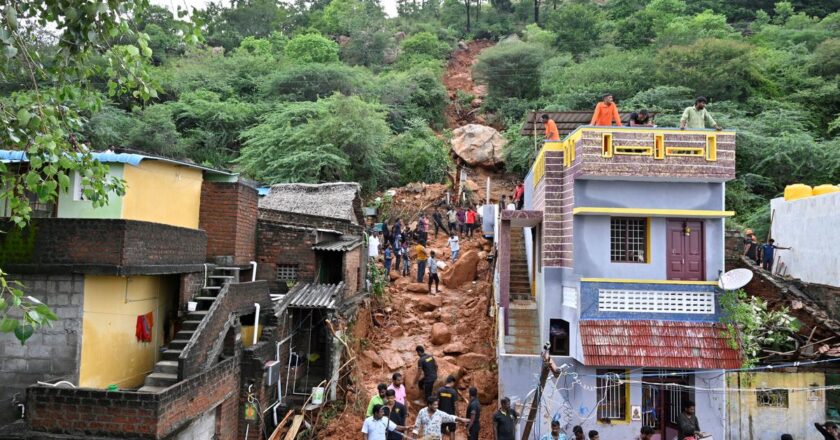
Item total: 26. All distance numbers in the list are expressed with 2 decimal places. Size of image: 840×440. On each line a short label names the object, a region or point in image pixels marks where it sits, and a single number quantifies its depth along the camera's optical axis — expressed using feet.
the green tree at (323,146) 92.17
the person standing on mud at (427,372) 45.01
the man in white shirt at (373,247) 69.15
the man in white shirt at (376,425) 34.06
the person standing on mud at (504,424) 34.83
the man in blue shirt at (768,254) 60.75
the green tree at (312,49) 151.64
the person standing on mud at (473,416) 36.76
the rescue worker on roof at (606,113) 47.57
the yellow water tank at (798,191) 61.41
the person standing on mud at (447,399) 39.19
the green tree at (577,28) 166.61
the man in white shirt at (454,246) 73.61
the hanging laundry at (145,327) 37.50
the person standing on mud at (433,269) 64.75
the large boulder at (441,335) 54.39
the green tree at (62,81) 21.50
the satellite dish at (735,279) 40.74
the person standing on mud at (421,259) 67.77
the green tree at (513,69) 144.56
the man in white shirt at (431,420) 35.01
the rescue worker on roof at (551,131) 51.98
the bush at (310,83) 124.67
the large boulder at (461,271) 67.97
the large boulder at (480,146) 113.86
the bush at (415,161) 106.42
